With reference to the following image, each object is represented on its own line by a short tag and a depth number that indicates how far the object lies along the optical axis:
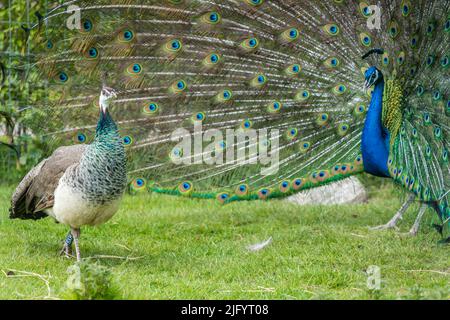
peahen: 4.50
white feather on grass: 5.47
